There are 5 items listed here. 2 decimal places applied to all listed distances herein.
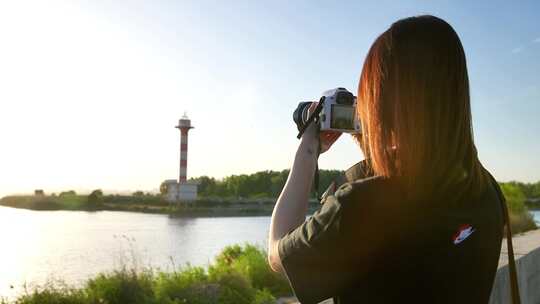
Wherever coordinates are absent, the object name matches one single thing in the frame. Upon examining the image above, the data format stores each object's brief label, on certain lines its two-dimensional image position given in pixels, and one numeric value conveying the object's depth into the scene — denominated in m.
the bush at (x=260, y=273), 5.86
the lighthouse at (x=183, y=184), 39.81
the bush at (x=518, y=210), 11.34
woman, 0.77
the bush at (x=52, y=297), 4.43
